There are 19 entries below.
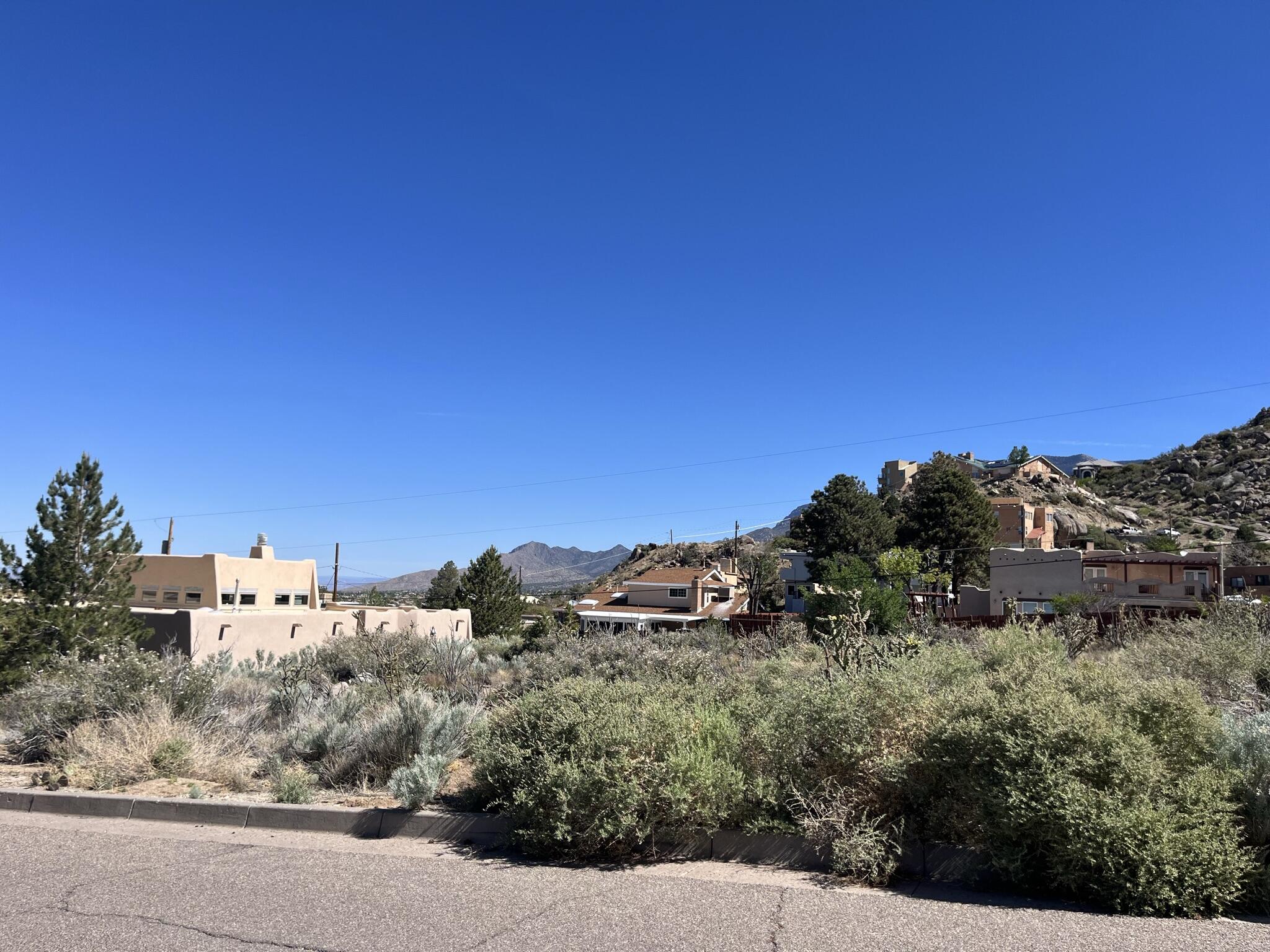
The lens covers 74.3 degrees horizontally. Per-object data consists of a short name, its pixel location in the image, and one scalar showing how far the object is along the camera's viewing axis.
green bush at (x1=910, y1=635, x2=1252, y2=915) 4.48
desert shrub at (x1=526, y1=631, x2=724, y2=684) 12.40
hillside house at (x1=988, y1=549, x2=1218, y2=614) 47.94
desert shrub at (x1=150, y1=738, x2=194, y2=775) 8.48
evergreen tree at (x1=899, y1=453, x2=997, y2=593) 59.72
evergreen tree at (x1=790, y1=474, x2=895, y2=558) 61.81
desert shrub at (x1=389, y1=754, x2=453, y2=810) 6.82
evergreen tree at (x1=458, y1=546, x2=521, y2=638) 41.59
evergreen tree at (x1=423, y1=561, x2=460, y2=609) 76.06
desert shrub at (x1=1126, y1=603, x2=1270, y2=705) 8.16
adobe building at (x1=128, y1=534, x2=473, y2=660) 23.56
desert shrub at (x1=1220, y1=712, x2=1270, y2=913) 4.62
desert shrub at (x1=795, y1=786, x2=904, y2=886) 5.25
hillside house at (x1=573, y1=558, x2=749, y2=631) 56.31
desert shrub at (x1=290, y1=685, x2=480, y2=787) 8.23
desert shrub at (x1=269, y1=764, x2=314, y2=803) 7.44
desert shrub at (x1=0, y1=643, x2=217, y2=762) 9.39
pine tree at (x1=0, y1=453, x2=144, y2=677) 15.66
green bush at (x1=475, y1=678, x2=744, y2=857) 5.80
